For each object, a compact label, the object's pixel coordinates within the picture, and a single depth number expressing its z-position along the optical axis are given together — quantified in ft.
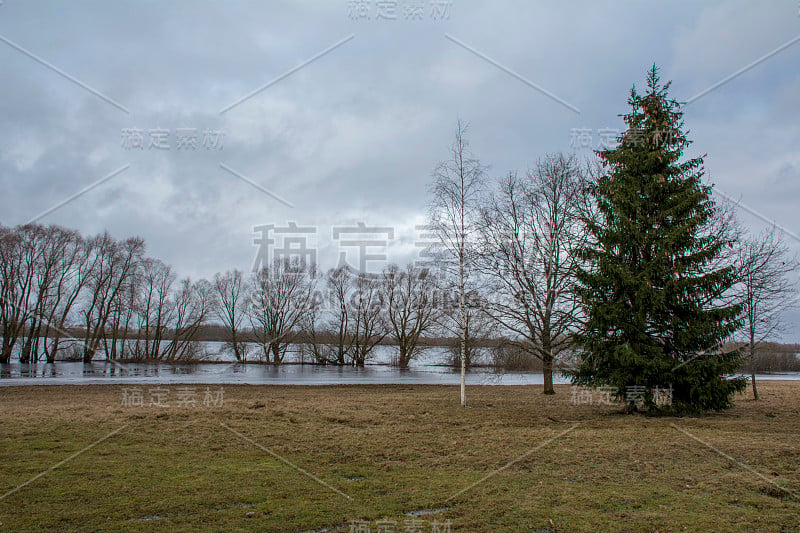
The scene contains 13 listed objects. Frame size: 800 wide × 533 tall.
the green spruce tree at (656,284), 43.37
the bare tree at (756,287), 57.21
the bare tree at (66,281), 148.46
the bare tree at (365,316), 185.37
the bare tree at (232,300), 192.09
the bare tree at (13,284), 142.41
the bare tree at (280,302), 182.39
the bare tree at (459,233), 52.75
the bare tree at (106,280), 156.19
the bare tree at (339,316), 189.67
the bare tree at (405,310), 167.12
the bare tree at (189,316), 183.21
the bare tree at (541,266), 65.67
